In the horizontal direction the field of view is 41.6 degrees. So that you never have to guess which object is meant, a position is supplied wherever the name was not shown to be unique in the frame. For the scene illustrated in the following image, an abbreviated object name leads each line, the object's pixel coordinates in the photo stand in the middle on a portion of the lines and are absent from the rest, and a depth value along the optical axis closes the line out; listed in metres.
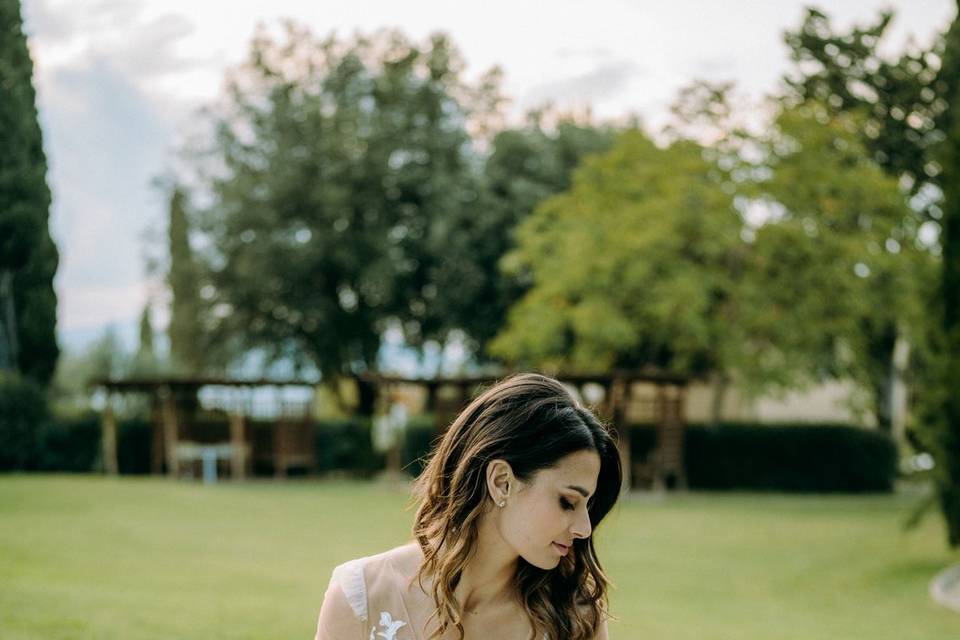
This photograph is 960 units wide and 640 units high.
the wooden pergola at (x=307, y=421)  23.31
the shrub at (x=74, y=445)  20.92
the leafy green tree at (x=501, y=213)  30.50
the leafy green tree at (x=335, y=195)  30.56
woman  2.55
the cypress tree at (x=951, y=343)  11.16
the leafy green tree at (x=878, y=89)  22.33
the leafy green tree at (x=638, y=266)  22.16
